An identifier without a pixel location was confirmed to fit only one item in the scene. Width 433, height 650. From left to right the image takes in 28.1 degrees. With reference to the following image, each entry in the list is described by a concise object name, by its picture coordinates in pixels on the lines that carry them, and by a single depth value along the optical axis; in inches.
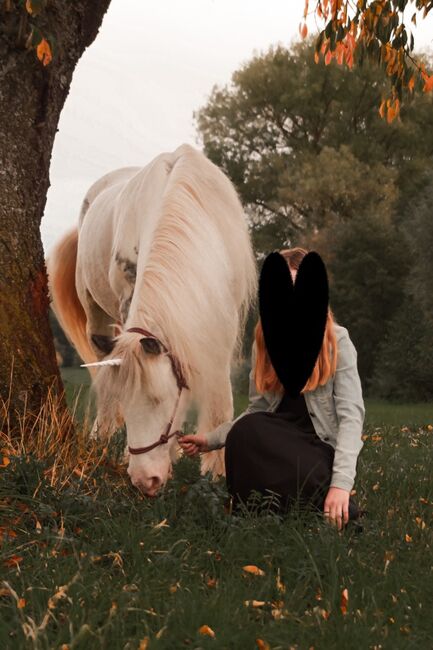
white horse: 195.9
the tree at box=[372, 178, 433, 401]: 1104.8
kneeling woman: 181.2
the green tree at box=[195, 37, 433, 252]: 1401.3
